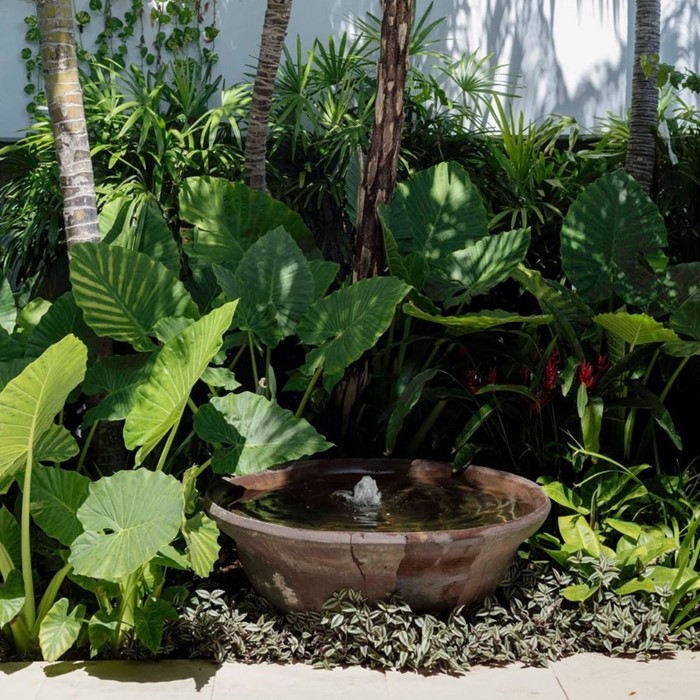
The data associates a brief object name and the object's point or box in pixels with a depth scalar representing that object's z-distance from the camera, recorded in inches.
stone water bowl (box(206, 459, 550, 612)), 129.6
